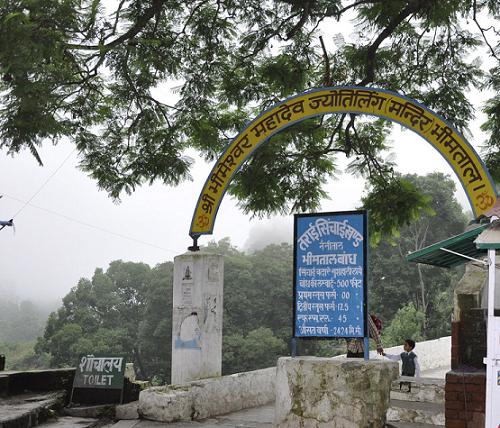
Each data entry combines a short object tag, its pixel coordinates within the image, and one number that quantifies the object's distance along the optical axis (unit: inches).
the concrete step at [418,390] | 297.9
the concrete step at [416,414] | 273.9
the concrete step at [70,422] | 345.9
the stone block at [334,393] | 277.6
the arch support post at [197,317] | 366.6
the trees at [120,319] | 1777.8
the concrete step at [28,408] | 326.5
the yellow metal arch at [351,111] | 308.8
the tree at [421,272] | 1501.0
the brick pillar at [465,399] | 230.4
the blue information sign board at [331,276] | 293.0
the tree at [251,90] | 417.4
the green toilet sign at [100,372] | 388.5
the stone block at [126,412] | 364.9
